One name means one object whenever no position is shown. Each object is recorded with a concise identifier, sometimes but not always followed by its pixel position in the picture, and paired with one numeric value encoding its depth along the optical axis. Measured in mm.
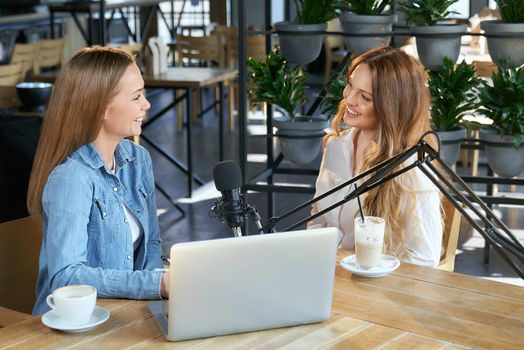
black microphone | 1690
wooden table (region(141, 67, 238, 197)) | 5419
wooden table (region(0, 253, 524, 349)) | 1768
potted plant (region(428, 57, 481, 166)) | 3484
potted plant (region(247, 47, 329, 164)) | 3756
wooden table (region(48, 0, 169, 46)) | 6297
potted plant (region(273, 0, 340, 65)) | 3748
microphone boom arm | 1415
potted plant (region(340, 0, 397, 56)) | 3645
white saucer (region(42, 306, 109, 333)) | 1788
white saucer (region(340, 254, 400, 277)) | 2135
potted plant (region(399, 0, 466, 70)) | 3512
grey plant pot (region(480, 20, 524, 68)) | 3389
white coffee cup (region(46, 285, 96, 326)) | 1778
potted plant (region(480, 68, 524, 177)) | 3364
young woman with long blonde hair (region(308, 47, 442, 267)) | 2514
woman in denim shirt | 2072
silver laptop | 1670
